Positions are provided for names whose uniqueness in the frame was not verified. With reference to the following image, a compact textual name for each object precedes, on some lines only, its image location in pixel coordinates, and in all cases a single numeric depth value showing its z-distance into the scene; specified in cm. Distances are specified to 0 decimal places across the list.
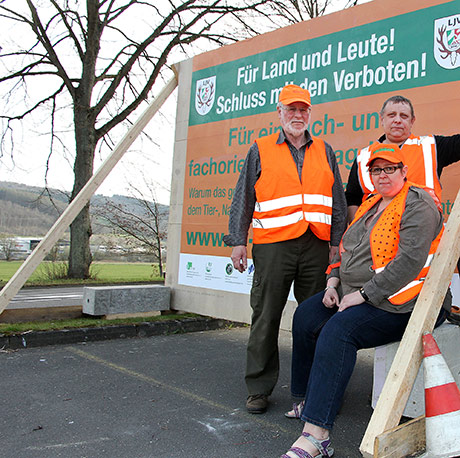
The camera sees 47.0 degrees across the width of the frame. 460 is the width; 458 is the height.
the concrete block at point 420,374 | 248
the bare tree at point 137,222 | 1475
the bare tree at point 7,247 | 1897
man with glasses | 322
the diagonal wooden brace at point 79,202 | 541
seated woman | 240
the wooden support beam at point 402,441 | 197
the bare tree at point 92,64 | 1263
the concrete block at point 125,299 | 602
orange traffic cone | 209
